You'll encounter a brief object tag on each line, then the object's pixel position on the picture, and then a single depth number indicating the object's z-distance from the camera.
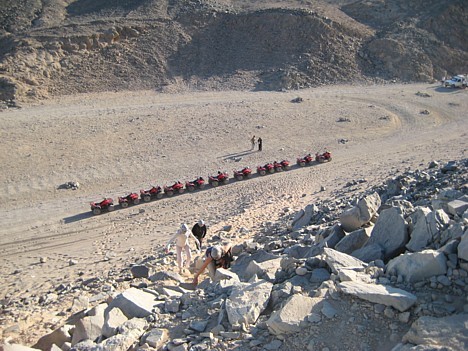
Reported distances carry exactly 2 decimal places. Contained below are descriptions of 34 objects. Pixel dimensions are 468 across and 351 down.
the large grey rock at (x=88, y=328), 8.58
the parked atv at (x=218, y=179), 21.70
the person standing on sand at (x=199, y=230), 13.82
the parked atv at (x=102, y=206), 19.66
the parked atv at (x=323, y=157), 23.72
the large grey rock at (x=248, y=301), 7.40
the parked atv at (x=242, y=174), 22.23
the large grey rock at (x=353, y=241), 9.38
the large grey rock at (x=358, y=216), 10.48
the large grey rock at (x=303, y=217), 13.87
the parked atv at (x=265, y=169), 22.66
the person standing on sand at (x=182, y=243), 12.48
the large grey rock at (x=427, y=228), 8.04
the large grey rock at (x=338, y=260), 7.90
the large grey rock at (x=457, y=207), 8.65
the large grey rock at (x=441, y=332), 5.74
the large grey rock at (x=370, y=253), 8.36
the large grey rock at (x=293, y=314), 6.87
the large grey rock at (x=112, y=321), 8.40
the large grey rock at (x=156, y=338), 7.65
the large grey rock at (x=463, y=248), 6.70
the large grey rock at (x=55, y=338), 8.95
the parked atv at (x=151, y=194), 20.53
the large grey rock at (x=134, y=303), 8.71
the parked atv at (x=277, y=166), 23.03
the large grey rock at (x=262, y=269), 9.09
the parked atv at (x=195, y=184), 21.39
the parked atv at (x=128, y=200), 20.06
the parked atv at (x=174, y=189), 20.94
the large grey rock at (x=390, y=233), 8.48
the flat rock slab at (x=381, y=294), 6.53
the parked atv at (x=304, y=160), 23.48
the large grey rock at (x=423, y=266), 6.90
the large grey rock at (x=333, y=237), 9.88
